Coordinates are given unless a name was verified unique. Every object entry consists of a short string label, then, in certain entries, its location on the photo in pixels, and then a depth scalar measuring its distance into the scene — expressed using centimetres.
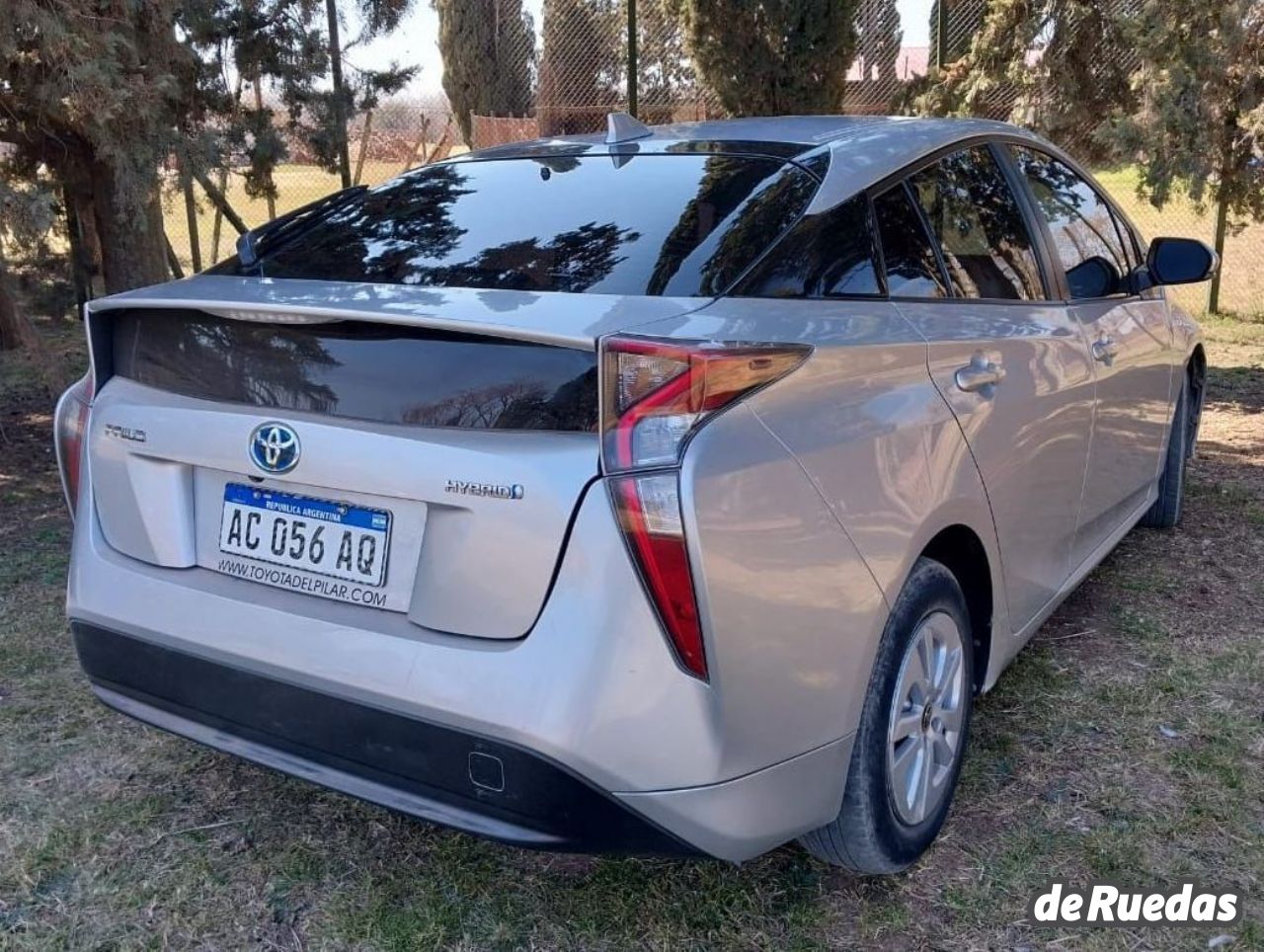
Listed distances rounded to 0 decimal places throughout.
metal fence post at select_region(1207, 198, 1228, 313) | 936
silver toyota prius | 192
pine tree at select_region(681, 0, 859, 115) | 904
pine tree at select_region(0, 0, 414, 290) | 458
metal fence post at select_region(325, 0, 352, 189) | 699
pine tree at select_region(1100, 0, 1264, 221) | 748
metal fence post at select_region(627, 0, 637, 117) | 969
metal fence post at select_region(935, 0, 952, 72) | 1016
